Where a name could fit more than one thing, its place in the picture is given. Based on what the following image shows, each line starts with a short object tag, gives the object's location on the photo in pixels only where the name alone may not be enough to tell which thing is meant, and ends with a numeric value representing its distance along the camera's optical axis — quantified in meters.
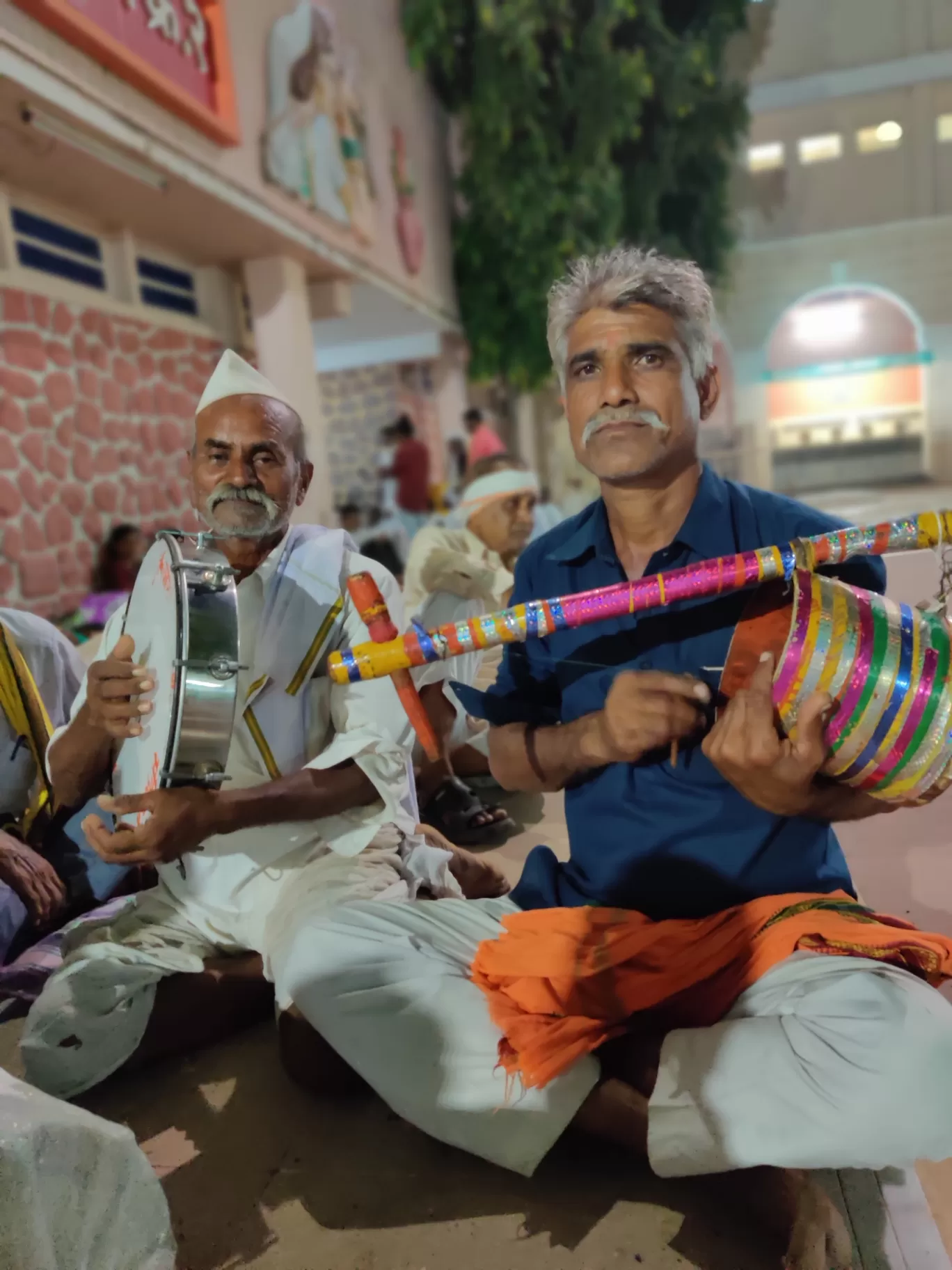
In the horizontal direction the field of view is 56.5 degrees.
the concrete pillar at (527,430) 12.40
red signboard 3.89
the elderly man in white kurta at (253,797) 1.73
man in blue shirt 1.23
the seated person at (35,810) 2.10
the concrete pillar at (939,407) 13.68
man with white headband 2.82
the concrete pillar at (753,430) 13.59
